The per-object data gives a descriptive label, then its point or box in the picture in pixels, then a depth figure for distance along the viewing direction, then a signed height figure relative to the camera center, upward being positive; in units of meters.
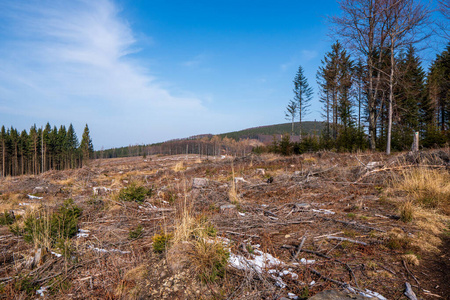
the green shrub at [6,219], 4.60 -1.45
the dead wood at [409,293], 2.08 -1.41
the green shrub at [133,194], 5.67 -1.17
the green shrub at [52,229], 3.19 -1.23
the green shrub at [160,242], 2.77 -1.18
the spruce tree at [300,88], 33.88 +8.74
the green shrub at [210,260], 2.38 -1.24
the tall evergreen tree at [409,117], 15.33 +2.90
